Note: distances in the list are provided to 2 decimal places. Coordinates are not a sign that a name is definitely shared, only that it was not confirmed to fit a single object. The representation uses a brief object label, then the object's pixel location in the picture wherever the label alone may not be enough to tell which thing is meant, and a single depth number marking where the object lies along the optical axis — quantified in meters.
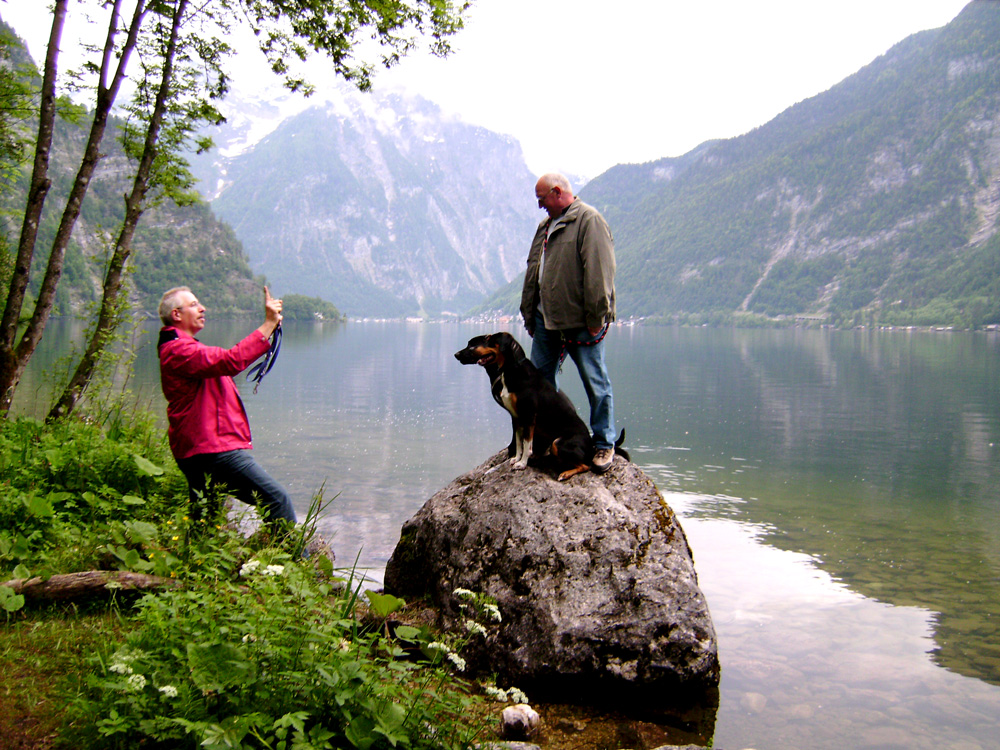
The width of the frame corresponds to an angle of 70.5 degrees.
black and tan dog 6.40
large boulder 5.65
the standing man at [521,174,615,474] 6.32
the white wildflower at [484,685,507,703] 3.91
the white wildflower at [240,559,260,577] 4.14
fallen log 4.61
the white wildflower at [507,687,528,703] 3.96
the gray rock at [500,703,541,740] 4.86
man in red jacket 5.08
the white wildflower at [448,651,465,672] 3.64
